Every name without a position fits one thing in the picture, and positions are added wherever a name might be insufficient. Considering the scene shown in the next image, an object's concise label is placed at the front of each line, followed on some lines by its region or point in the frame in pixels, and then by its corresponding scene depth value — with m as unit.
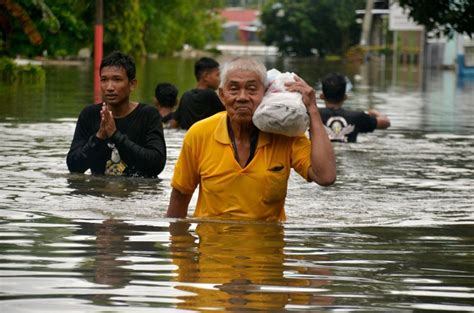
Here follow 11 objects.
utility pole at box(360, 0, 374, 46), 103.56
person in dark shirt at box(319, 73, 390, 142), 17.52
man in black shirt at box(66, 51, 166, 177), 11.95
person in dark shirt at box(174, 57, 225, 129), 17.20
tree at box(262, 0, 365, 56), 109.62
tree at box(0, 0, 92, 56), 38.00
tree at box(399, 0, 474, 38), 27.27
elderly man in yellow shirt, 8.55
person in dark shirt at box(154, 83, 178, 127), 19.00
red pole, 34.29
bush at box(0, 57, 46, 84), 38.03
